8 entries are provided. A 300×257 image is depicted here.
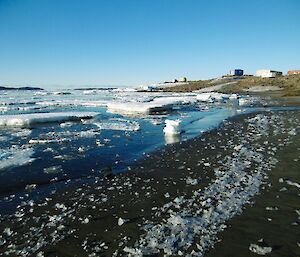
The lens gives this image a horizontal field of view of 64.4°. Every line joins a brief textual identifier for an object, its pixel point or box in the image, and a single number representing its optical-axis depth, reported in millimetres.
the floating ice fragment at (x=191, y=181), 5613
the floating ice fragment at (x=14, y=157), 7133
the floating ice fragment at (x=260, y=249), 3299
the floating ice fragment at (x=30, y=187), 5580
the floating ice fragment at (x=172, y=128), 10944
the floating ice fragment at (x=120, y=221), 4095
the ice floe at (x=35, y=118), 13855
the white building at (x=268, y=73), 77360
